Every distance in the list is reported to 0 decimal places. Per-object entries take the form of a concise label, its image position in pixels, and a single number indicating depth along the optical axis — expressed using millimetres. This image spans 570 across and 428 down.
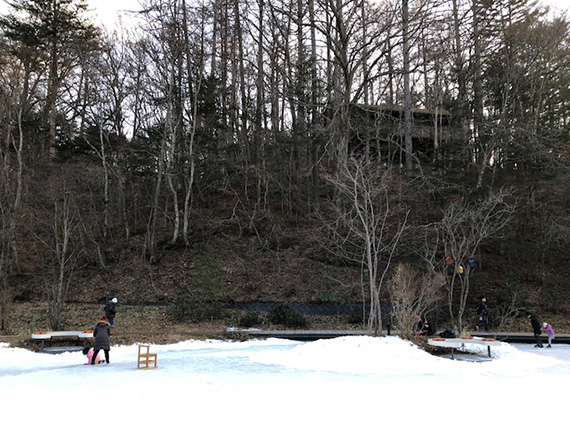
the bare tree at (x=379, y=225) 21891
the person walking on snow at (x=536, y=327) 16759
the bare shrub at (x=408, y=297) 14812
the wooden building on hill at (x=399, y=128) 26547
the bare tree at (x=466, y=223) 18109
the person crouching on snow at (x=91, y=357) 12330
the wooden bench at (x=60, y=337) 14609
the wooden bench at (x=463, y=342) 13766
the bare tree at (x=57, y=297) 16656
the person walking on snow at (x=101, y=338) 12188
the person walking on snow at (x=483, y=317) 19922
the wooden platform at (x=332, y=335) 17891
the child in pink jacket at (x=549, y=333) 16502
